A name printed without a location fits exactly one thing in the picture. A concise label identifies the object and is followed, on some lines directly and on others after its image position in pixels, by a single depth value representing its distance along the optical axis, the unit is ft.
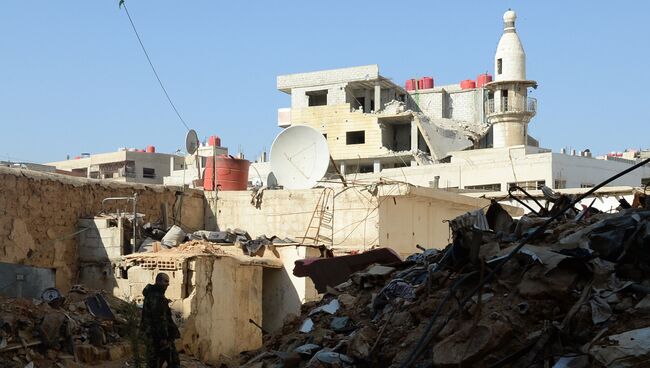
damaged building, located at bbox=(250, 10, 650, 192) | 129.08
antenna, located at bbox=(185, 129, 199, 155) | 70.44
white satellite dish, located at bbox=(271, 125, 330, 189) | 65.31
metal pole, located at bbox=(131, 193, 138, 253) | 55.16
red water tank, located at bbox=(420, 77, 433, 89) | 191.31
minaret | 152.09
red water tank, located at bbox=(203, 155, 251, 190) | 70.19
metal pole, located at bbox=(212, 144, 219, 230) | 69.51
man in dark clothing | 32.09
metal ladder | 61.57
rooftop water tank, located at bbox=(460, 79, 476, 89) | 184.03
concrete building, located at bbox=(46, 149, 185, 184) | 165.07
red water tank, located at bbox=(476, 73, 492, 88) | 183.52
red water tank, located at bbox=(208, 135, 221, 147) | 169.37
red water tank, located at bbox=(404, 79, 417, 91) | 190.80
